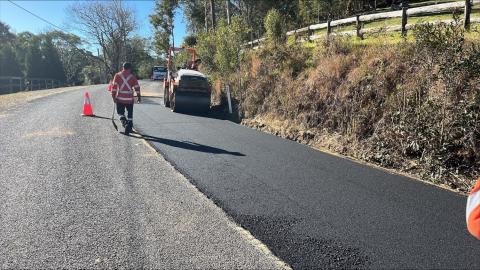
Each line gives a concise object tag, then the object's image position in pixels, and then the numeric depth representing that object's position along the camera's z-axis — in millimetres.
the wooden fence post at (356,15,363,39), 14962
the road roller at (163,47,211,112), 16547
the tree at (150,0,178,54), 51875
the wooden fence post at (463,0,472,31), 10809
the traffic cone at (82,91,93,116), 14180
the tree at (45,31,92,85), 82312
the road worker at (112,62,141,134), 11422
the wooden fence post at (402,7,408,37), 13109
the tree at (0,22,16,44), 75262
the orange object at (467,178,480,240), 3178
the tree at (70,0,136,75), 61844
